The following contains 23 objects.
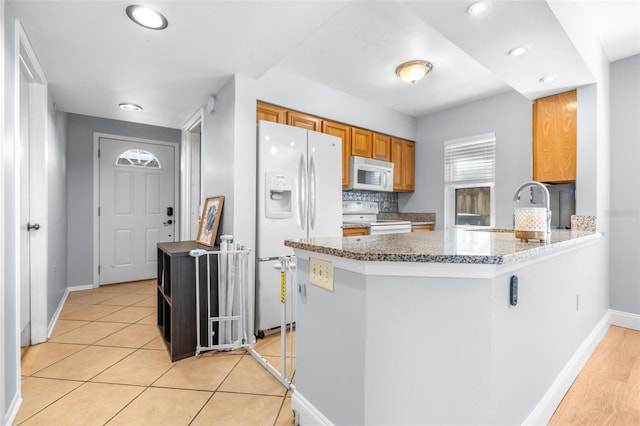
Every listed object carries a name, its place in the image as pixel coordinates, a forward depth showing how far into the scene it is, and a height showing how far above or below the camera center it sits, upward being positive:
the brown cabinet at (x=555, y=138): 2.87 +0.72
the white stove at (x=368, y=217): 3.78 -0.06
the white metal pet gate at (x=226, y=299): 2.40 -0.70
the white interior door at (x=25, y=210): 2.45 +0.02
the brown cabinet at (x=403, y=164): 4.45 +0.73
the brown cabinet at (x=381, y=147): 4.13 +0.90
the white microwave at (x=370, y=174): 3.83 +0.50
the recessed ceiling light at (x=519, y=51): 2.10 +1.12
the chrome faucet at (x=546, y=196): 1.71 +0.11
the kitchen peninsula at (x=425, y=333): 1.17 -0.49
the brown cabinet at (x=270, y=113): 2.92 +0.97
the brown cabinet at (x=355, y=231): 3.50 -0.22
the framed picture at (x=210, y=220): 2.82 -0.07
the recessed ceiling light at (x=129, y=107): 3.54 +1.24
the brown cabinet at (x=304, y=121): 3.18 +0.98
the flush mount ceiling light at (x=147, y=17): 1.83 +1.20
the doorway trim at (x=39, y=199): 2.54 +0.11
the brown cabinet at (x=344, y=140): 3.62 +0.88
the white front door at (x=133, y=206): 4.34 +0.10
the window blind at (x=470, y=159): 3.89 +0.71
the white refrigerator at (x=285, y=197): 2.72 +0.15
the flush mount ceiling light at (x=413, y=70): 2.84 +1.34
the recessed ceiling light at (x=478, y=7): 1.65 +1.12
